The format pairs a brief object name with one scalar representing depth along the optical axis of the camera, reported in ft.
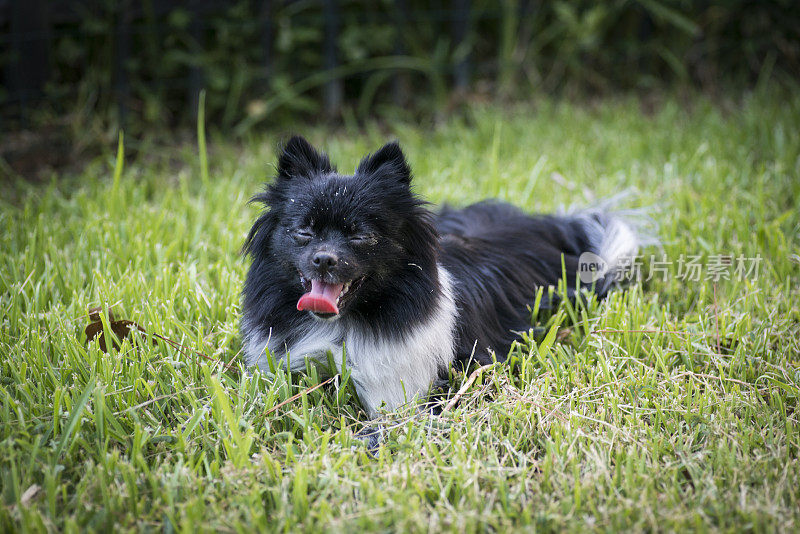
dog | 8.85
